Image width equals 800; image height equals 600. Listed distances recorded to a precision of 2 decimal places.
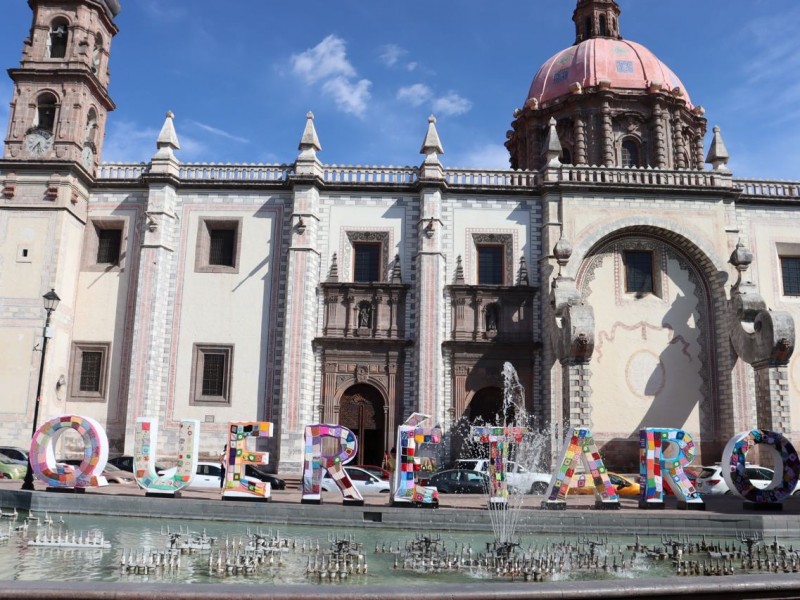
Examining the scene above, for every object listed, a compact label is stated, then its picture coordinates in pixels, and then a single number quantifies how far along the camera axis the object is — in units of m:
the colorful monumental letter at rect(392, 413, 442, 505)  16.28
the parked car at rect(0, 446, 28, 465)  23.23
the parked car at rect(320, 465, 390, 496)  21.50
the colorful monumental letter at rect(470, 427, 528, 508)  17.50
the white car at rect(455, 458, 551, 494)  20.83
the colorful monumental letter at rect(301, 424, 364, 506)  16.47
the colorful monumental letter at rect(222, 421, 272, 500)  16.84
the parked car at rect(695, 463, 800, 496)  22.33
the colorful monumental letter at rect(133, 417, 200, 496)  17.28
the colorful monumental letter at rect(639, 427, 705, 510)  16.73
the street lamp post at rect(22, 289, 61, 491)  18.64
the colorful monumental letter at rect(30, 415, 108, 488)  16.80
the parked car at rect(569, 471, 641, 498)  21.67
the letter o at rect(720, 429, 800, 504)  16.58
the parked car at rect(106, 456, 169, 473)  23.52
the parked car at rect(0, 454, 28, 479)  22.83
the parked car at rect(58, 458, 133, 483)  22.42
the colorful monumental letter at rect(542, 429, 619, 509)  16.42
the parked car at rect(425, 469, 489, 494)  21.41
